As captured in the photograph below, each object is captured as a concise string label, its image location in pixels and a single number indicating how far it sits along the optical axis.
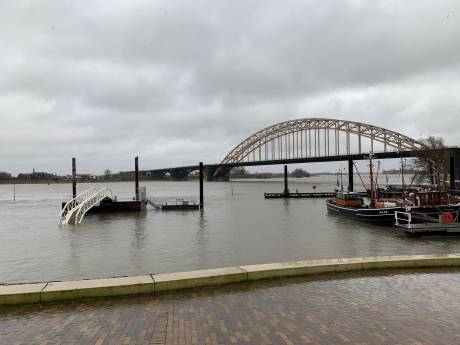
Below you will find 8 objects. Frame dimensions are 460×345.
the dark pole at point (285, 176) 83.12
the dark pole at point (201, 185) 53.14
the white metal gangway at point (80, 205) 36.61
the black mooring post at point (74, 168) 48.19
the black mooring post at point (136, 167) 53.81
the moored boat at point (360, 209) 34.12
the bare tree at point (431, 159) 67.44
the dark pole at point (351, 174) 71.50
